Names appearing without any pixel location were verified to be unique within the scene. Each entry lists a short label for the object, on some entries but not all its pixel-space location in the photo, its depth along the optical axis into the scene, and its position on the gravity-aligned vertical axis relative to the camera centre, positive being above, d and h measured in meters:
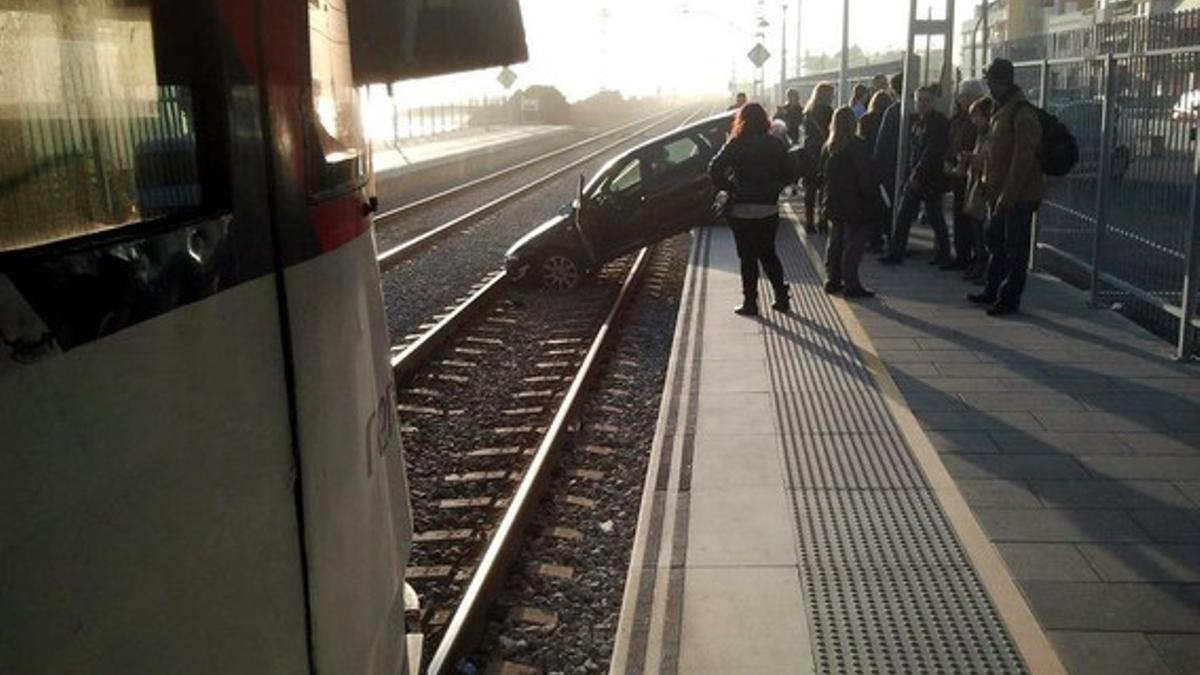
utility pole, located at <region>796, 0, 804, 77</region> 46.06 +0.65
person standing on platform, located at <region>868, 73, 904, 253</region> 14.04 -1.01
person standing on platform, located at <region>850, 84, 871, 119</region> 17.30 -0.60
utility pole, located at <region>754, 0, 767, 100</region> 56.12 -0.59
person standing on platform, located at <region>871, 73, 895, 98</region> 17.09 -0.38
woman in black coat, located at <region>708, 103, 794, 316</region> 10.27 -0.97
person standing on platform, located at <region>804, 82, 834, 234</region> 15.70 -0.84
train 1.31 -0.34
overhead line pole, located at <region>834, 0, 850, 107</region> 25.55 +0.21
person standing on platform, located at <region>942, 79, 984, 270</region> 11.95 -1.08
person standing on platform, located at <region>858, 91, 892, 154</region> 13.66 -0.64
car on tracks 13.20 -1.59
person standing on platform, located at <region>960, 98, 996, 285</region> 10.63 -1.17
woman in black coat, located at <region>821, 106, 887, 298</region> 10.94 -1.15
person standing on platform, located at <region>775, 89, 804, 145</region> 18.88 -0.86
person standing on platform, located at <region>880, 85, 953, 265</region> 12.50 -1.11
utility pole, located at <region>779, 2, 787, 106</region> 45.10 +0.00
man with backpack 9.45 -0.86
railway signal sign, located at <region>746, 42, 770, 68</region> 40.34 +0.15
